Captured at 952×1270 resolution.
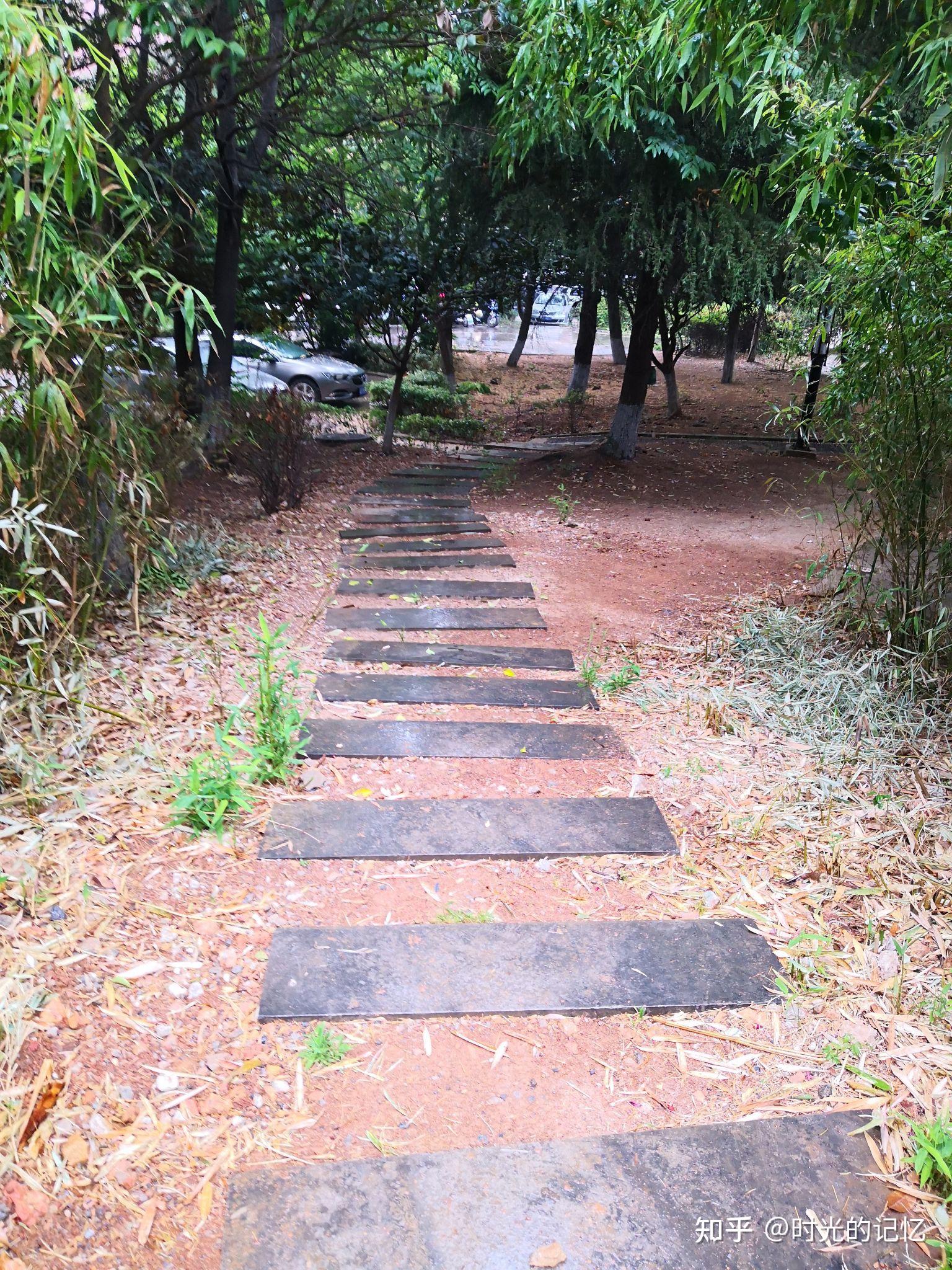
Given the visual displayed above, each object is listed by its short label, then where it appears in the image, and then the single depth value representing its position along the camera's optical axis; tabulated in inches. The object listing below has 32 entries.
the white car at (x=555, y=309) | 474.0
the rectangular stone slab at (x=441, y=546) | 231.1
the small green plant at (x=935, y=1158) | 61.7
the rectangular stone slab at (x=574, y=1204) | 56.1
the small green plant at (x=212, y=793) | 97.6
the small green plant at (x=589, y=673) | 147.5
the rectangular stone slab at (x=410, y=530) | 244.7
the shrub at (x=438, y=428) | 445.1
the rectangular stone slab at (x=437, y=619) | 171.2
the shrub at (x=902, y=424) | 133.6
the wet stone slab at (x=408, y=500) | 287.9
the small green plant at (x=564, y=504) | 290.0
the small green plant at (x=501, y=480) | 328.5
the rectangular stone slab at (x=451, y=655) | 153.9
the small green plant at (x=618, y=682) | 146.4
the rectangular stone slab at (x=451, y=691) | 137.6
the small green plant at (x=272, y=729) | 108.0
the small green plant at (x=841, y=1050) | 73.2
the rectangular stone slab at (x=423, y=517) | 265.6
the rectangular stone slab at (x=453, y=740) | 119.3
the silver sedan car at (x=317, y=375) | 496.7
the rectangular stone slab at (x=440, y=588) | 193.6
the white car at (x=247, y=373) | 367.2
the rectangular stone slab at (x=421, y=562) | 213.0
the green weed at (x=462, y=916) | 87.2
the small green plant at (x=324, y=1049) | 70.1
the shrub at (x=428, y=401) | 478.3
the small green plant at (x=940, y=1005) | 77.2
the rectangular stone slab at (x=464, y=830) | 96.9
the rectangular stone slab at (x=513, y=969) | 75.8
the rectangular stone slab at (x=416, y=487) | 312.5
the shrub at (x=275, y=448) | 243.3
